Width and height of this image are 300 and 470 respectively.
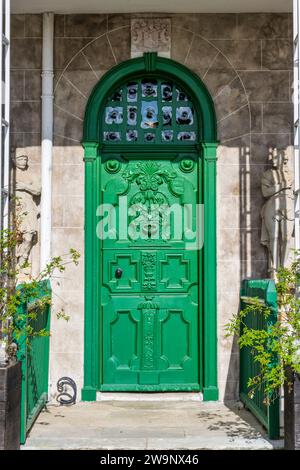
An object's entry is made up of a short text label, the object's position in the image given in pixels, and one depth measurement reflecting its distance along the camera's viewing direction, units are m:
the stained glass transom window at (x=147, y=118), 8.19
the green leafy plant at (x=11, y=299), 5.63
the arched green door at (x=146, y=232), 8.04
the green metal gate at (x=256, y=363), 6.16
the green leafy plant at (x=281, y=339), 5.51
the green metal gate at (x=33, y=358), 6.06
